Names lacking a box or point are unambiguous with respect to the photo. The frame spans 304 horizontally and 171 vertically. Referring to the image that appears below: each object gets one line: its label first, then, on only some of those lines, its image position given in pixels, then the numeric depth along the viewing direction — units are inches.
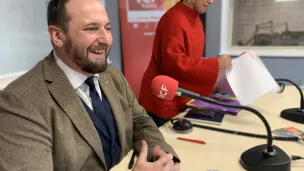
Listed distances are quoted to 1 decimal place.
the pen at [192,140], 44.8
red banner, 115.2
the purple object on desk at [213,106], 58.0
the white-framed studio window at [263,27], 116.7
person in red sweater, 58.2
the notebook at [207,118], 52.8
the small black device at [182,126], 48.9
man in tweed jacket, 33.5
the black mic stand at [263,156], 34.7
